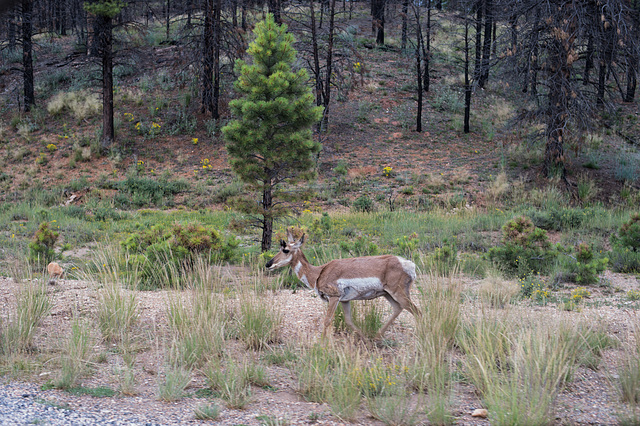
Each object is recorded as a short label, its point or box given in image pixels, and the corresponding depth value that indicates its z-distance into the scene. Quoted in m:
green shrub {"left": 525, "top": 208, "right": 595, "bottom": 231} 16.41
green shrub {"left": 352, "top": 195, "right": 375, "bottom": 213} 20.60
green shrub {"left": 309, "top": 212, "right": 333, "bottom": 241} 14.87
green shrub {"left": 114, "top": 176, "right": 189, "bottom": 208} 22.02
